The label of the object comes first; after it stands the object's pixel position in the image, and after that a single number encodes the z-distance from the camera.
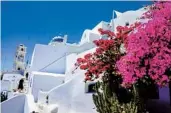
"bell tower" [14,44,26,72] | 54.12
